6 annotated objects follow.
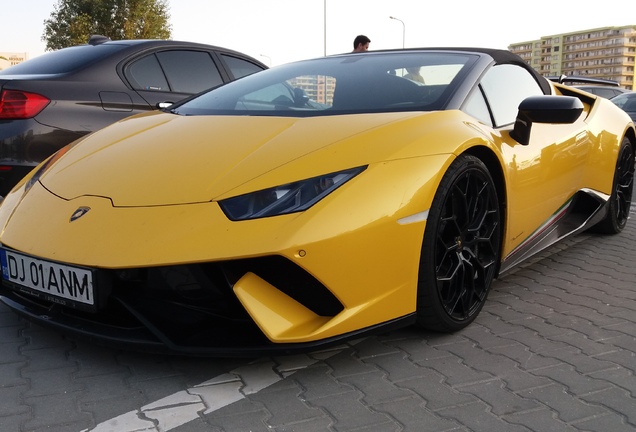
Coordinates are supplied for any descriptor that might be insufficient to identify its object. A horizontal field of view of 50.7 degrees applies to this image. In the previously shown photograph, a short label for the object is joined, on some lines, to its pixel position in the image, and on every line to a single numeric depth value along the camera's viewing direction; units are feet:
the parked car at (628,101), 46.80
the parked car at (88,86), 12.91
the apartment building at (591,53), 467.11
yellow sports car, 6.70
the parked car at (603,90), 67.67
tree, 110.63
